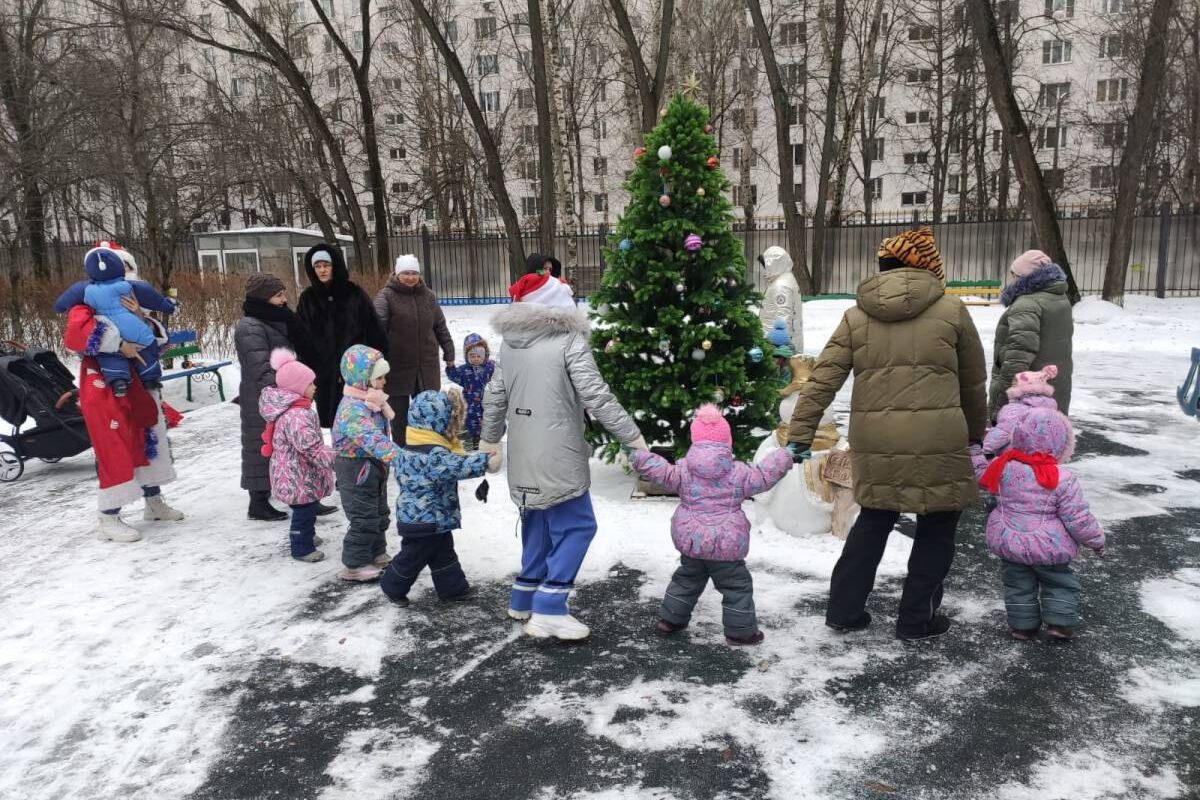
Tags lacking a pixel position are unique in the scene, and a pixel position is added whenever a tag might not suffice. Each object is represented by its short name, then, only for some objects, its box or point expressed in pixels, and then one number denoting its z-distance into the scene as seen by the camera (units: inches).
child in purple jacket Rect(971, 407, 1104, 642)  158.4
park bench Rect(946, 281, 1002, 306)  820.0
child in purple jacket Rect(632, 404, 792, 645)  159.2
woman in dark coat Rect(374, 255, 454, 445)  289.6
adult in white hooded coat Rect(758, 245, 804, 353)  306.7
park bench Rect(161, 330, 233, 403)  454.7
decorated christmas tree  248.4
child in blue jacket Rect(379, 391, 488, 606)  174.6
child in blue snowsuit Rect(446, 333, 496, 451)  334.0
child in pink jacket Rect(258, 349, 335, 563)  212.1
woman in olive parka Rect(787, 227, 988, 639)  155.5
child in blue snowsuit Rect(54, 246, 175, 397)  233.6
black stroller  304.0
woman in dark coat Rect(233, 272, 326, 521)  237.8
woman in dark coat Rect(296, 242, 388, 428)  256.1
